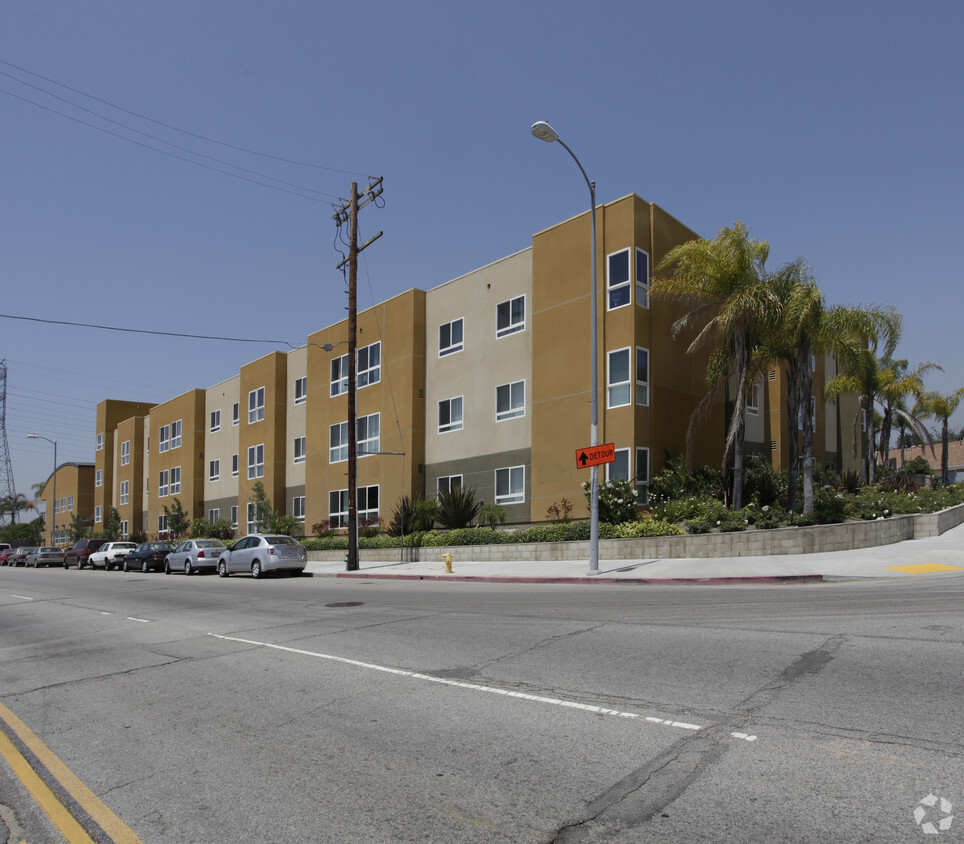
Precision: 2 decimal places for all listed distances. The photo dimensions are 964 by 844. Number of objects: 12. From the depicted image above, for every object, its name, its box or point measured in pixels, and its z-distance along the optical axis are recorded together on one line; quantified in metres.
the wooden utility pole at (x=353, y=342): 26.39
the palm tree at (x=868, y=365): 23.12
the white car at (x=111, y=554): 39.28
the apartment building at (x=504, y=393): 24.81
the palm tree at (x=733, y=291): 21.28
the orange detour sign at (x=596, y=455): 18.52
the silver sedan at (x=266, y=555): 25.53
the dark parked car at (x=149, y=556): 35.06
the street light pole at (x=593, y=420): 18.23
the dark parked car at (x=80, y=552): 42.88
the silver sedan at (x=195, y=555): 30.66
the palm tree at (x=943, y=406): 39.50
